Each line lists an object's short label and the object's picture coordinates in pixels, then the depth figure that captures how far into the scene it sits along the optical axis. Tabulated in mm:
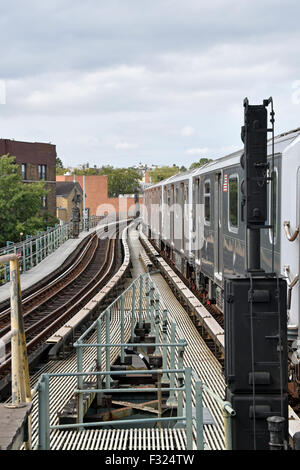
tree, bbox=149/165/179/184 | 151438
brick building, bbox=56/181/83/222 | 67488
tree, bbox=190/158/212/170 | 135000
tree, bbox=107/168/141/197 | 126750
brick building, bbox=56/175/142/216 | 90375
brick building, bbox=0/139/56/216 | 52250
